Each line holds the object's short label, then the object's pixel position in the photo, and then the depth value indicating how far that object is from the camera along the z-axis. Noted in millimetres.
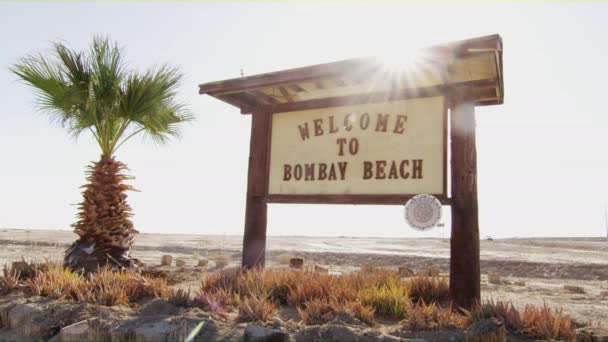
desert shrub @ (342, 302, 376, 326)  5062
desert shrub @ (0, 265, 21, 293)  7078
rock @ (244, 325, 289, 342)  4426
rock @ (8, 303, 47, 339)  5539
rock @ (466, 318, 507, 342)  4430
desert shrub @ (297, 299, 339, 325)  5079
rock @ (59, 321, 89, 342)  4965
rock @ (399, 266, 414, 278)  9633
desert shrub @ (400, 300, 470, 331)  4906
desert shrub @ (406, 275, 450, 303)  6543
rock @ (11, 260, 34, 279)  7887
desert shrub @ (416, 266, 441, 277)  7433
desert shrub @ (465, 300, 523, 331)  4934
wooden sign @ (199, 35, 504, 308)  6469
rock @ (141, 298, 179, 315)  5430
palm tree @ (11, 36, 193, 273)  8953
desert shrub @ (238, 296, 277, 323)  5031
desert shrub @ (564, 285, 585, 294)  9789
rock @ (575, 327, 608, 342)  4699
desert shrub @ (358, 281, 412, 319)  5492
